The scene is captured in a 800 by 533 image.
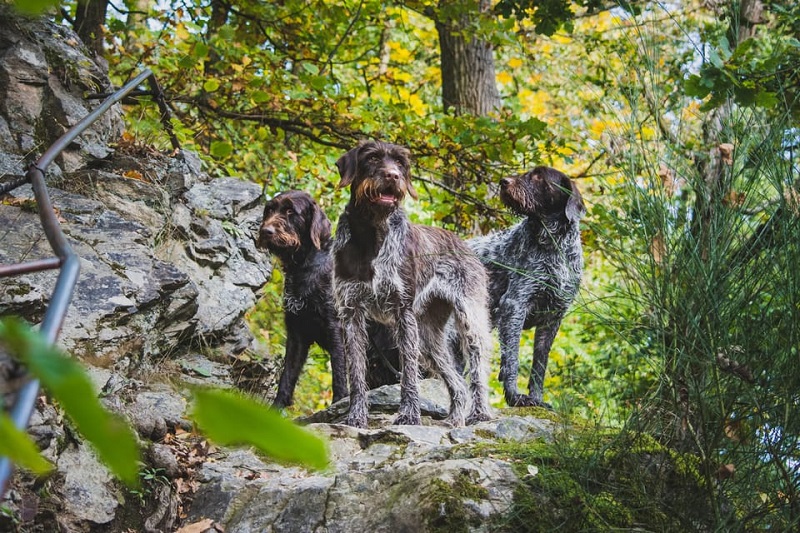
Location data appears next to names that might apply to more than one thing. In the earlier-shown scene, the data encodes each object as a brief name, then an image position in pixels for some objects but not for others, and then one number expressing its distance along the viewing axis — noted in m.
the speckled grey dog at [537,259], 7.46
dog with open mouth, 6.21
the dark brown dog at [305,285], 7.44
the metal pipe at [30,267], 1.61
